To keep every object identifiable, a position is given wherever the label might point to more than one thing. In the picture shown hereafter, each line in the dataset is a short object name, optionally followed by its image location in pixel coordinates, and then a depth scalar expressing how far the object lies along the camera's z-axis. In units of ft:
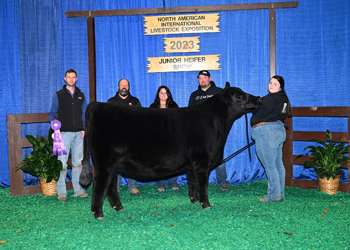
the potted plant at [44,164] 14.84
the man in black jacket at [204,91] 15.78
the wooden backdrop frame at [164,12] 17.08
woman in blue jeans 12.82
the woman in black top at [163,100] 16.02
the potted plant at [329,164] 14.88
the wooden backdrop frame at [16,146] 15.89
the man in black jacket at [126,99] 15.74
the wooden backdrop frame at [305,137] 15.20
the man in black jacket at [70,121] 14.74
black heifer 10.89
